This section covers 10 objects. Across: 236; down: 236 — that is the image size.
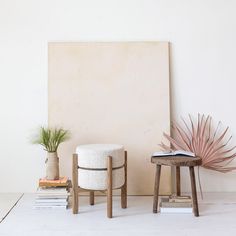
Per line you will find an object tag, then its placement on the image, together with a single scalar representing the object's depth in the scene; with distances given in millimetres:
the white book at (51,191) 3316
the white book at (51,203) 3285
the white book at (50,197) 3305
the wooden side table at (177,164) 3014
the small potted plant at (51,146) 3398
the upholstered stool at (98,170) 3043
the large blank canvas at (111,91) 3719
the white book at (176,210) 3125
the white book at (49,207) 3275
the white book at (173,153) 3188
